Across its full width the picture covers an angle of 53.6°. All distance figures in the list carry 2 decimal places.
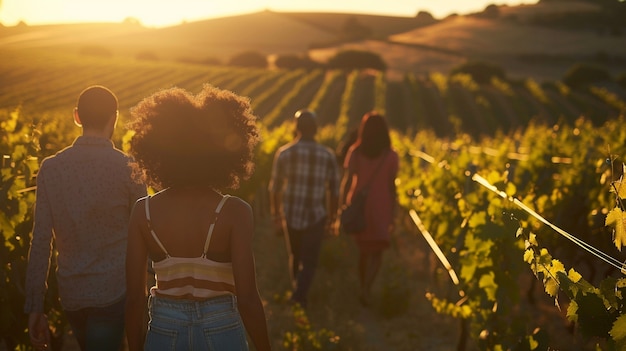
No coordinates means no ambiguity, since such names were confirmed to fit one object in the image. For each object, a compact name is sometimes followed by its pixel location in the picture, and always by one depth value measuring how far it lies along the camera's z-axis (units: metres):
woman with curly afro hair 2.22
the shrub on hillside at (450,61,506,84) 54.31
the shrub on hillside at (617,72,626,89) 51.35
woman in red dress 5.77
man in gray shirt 2.89
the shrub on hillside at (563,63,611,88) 52.62
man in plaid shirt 5.70
